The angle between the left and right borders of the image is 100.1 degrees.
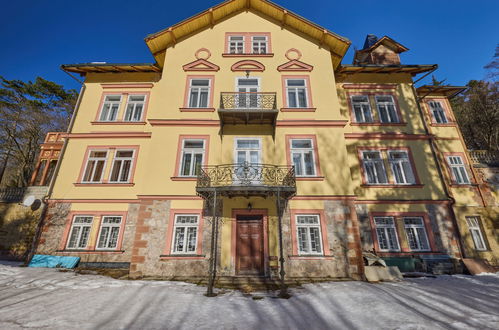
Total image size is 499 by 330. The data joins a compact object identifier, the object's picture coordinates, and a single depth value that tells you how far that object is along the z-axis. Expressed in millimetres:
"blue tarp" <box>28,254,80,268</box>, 10930
